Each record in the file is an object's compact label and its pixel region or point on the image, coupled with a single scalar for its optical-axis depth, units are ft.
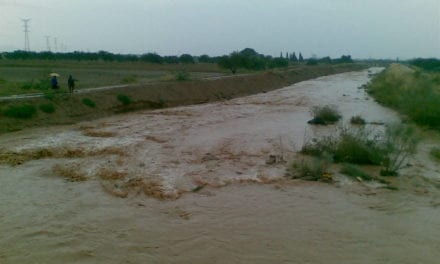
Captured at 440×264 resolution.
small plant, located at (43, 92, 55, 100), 67.94
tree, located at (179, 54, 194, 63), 295.85
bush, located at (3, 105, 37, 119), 59.21
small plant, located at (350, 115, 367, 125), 68.46
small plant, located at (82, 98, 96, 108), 73.61
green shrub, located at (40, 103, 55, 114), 64.80
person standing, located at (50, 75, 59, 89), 81.12
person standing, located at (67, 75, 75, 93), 77.36
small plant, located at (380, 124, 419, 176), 38.65
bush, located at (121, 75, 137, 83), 114.21
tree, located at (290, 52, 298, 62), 515.09
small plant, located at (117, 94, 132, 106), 82.74
